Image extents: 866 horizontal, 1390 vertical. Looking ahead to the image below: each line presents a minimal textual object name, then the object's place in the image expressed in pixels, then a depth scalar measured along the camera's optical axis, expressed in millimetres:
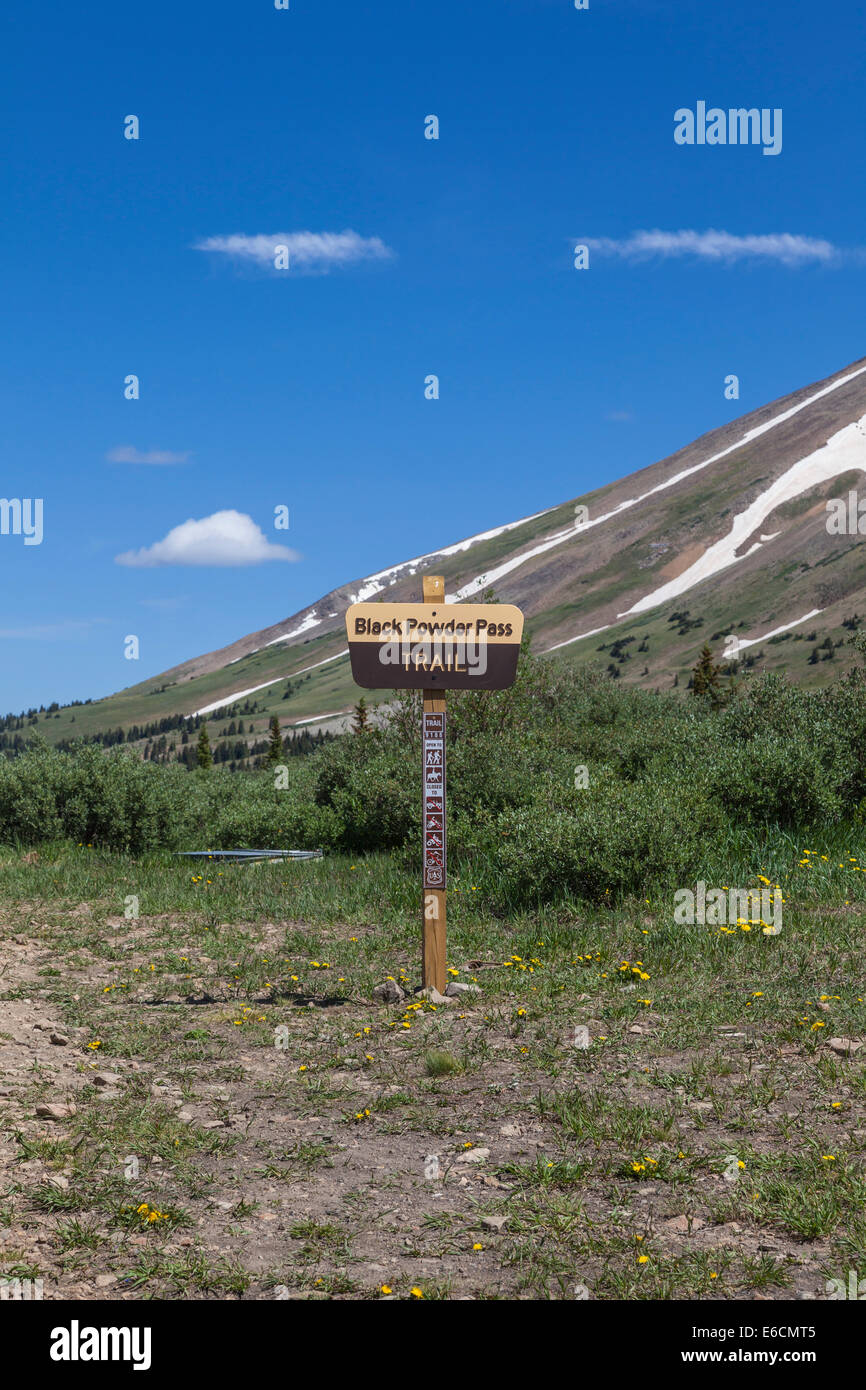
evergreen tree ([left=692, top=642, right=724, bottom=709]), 73250
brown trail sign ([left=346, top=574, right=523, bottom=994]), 9219
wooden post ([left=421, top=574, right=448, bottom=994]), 8969
